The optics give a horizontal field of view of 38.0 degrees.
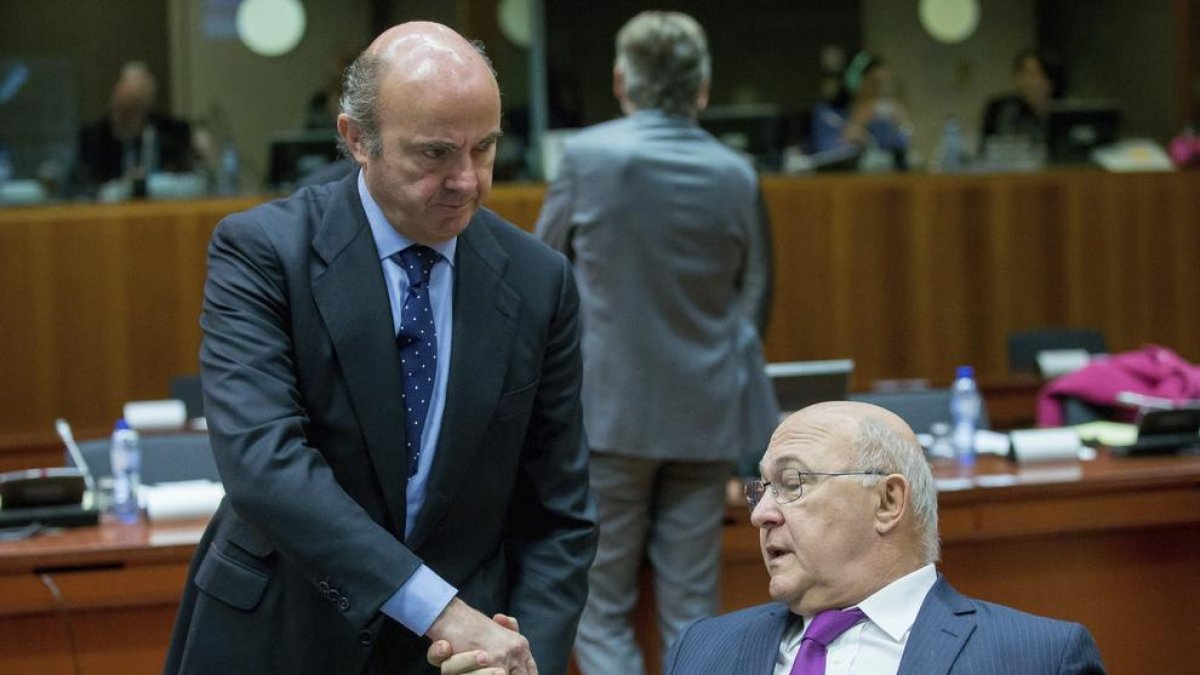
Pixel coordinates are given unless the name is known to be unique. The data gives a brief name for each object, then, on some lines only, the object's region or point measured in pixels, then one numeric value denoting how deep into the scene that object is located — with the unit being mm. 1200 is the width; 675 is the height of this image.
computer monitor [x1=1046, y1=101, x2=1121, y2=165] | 8789
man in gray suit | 4277
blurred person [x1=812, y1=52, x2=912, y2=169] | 9289
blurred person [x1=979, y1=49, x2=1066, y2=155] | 9398
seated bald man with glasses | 2381
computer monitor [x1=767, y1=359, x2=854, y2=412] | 4797
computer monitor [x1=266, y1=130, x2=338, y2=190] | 7938
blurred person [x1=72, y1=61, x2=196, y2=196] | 8508
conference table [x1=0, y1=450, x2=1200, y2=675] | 4375
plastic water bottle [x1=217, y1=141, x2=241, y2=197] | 8126
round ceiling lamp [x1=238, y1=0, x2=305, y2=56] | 11180
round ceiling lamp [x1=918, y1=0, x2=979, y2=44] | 11977
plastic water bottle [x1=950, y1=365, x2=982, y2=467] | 4773
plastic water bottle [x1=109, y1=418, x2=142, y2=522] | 4281
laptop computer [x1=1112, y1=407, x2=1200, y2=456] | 4762
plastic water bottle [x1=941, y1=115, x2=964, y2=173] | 8531
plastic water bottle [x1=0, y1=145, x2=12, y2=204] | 7895
